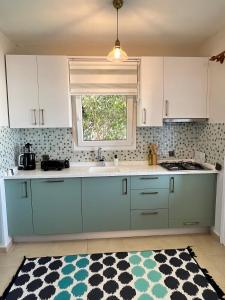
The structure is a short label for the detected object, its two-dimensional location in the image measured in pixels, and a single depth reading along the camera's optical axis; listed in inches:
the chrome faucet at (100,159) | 118.3
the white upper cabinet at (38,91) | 100.7
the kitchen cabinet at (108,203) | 100.3
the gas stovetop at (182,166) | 106.9
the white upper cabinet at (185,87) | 106.1
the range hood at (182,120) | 109.4
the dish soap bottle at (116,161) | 117.7
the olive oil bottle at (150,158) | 118.5
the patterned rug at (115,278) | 73.3
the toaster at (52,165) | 107.9
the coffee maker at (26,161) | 108.0
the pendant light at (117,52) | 73.4
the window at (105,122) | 117.9
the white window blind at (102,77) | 105.0
